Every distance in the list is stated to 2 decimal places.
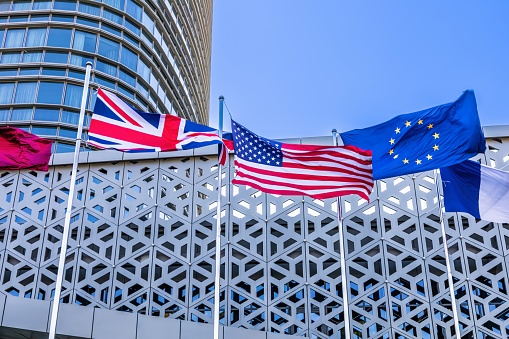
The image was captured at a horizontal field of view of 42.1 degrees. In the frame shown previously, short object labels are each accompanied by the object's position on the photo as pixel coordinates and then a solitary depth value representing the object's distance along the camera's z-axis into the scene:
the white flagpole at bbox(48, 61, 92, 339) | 14.02
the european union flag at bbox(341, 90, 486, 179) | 15.27
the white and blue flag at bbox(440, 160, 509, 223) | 15.63
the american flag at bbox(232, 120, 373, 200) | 15.80
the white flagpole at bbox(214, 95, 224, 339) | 14.66
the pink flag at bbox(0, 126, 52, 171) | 18.02
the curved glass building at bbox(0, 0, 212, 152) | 44.09
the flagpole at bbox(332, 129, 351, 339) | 15.19
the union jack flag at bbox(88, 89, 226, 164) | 15.80
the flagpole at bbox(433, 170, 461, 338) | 14.98
